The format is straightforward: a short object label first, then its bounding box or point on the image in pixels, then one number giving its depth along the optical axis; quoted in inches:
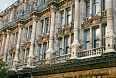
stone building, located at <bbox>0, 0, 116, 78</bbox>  795.9
